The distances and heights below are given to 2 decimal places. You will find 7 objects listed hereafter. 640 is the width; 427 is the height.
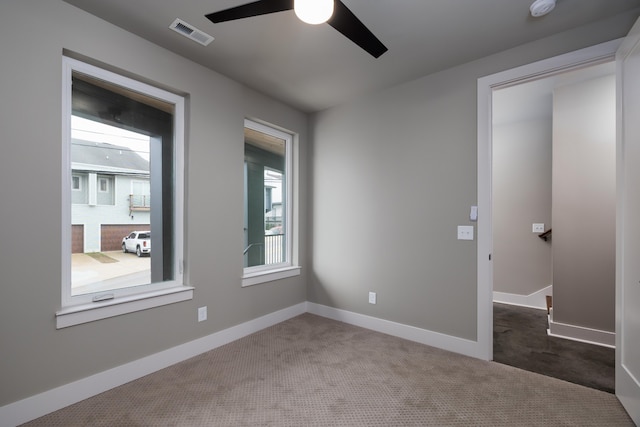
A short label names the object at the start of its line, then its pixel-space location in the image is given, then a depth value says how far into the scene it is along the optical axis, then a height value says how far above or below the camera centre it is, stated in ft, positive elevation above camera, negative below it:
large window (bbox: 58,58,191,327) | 6.62 +0.43
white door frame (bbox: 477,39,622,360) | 8.21 -0.13
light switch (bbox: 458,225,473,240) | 8.53 -0.60
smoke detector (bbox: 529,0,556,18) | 5.97 +4.24
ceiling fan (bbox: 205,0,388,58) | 4.61 +3.39
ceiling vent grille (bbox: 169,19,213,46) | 6.82 +4.35
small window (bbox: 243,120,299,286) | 10.66 +0.32
